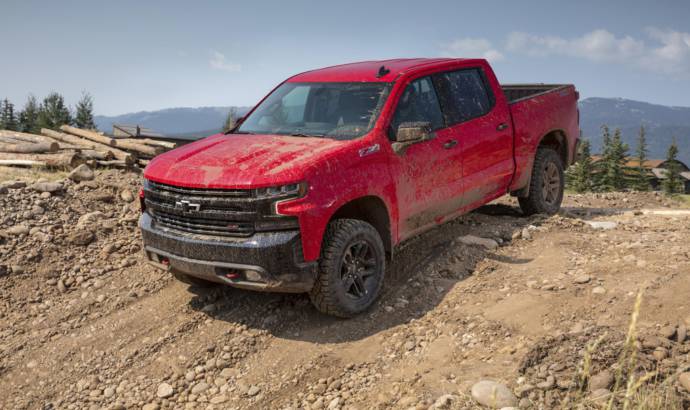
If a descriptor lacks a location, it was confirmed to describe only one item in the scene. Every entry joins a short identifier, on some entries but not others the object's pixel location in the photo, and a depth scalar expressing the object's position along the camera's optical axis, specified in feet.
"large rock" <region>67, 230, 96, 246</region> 23.98
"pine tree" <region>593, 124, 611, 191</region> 219.82
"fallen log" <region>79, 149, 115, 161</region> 33.53
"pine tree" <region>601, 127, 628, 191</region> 222.48
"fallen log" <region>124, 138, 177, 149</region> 35.90
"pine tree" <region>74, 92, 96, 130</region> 216.33
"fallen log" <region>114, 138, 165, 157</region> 34.22
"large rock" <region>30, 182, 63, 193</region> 27.35
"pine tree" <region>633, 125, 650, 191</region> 217.77
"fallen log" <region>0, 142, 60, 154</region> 34.50
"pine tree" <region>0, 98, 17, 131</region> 206.92
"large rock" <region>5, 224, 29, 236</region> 24.02
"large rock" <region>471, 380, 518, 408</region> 12.39
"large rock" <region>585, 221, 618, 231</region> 24.90
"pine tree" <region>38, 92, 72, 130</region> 192.73
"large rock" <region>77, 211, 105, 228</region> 25.28
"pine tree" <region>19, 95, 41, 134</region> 206.39
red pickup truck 15.49
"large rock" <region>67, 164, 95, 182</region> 29.45
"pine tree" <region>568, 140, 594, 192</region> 227.81
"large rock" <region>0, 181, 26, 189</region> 27.19
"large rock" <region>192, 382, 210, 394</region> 15.20
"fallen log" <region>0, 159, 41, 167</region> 33.14
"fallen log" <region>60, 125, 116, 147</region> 36.24
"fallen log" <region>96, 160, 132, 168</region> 33.09
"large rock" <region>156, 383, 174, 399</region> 15.07
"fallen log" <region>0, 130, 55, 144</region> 37.63
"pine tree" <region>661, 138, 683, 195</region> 227.81
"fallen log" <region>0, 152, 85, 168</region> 32.68
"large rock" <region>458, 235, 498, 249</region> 22.33
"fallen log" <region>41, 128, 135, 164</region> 33.42
